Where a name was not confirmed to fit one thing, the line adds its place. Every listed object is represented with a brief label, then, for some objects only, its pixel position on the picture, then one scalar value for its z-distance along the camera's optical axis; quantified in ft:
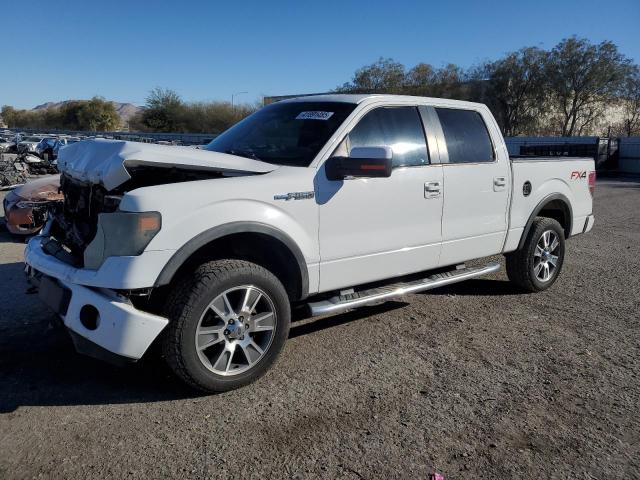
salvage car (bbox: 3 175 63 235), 25.54
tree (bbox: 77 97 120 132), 269.23
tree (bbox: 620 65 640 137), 151.84
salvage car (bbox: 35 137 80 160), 73.72
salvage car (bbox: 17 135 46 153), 66.58
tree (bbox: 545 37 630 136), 151.23
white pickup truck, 10.10
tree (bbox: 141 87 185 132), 205.57
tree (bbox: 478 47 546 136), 161.99
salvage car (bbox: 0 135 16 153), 68.26
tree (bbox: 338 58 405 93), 182.09
